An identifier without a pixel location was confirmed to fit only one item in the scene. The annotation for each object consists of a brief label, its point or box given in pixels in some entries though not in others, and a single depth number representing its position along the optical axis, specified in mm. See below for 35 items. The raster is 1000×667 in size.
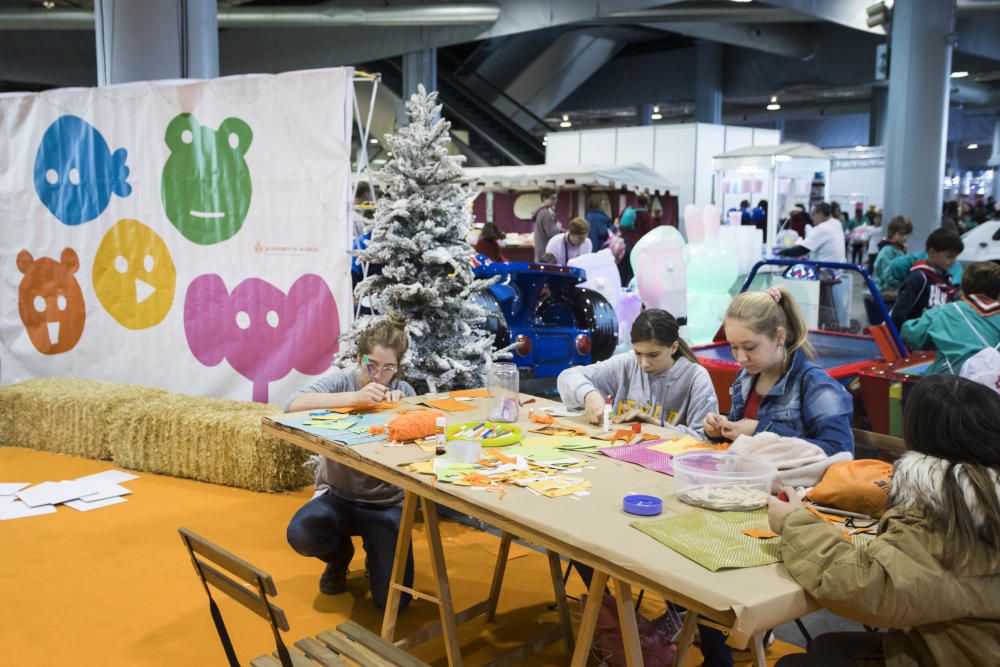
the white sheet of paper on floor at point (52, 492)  5121
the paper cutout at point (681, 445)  3000
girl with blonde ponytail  3010
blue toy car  7723
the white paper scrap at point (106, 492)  5238
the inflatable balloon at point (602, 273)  8203
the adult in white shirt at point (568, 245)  9625
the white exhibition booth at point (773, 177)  15648
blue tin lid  2352
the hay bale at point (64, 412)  6051
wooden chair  2188
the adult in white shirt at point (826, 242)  10719
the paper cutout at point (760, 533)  2178
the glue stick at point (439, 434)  3071
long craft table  1850
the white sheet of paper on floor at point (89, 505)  5086
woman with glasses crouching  3670
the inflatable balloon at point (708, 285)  8125
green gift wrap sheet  2023
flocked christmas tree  5074
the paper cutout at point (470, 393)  4145
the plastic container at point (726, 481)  2404
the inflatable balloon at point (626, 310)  8438
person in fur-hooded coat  1906
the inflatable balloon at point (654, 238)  7746
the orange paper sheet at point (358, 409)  3670
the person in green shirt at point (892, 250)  8812
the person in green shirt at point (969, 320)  4824
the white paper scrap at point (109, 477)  5582
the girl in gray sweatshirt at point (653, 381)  3602
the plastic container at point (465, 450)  2896
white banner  5875
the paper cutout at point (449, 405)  3787
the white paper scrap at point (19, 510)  4930
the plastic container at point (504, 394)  3488
